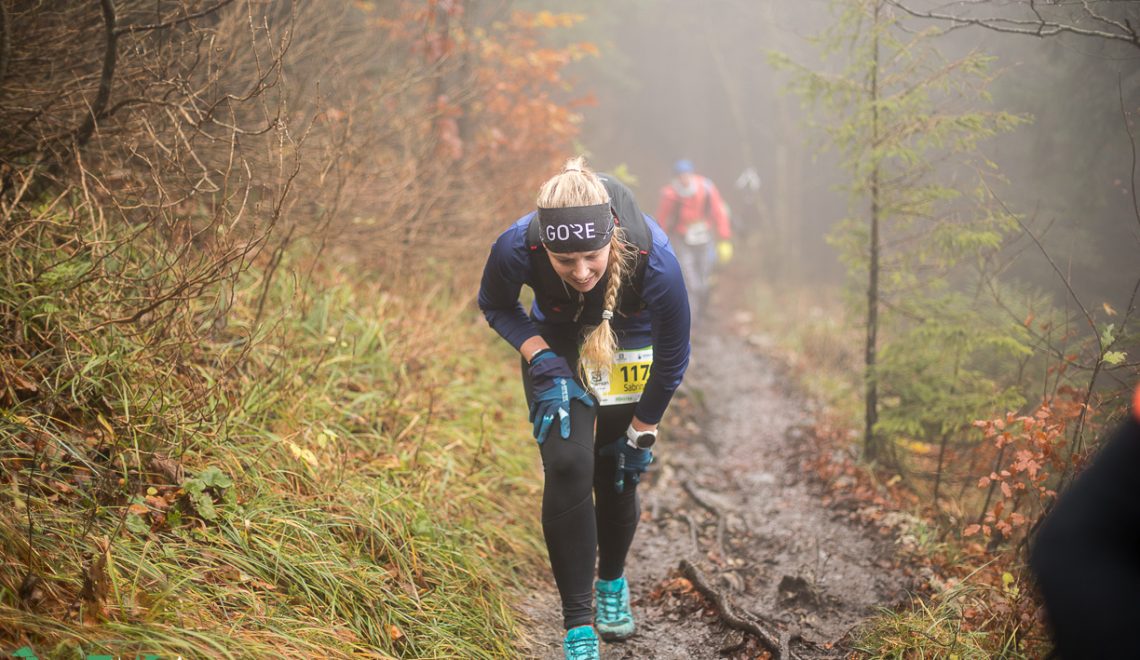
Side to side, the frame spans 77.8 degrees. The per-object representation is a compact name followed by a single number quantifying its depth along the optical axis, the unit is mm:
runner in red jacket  10523
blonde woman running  2953
